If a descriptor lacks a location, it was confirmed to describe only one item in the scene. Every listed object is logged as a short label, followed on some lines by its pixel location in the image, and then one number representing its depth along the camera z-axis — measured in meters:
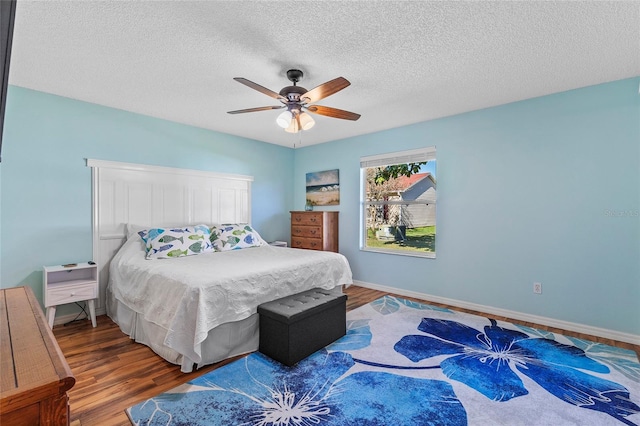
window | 4.18
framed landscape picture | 5.11
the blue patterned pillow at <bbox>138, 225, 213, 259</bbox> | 3.24
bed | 2.25
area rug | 1.77
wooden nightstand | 2.85
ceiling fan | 2.29
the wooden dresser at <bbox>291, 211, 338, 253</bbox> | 4.80
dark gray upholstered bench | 2.34
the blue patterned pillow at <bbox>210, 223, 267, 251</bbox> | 3.91
